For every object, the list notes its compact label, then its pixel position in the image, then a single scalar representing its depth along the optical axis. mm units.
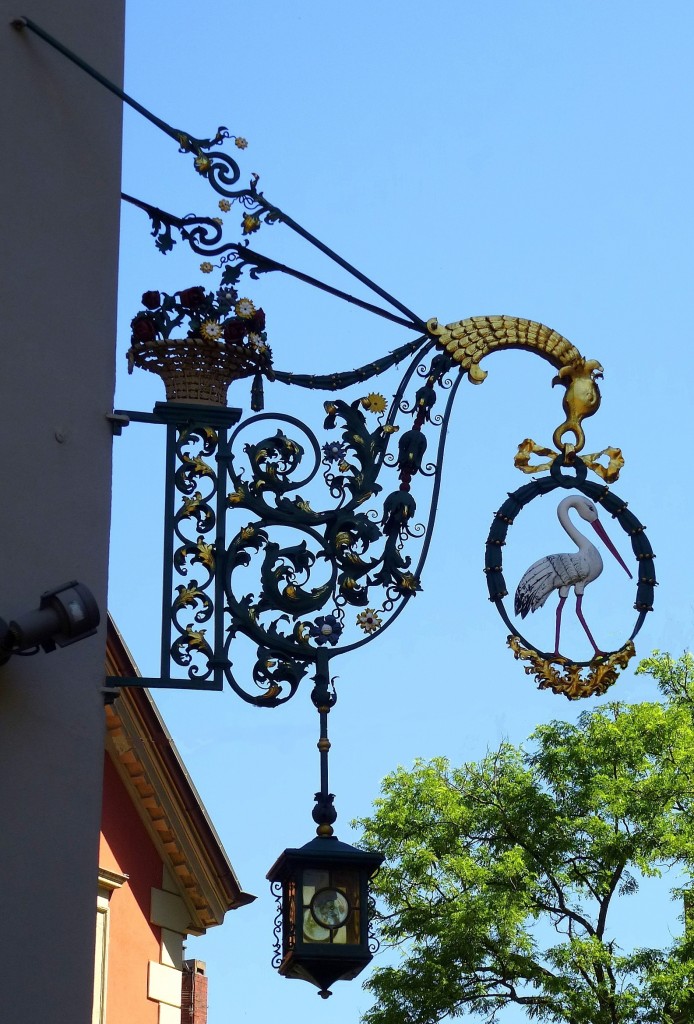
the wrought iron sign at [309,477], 12324
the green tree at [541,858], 34331
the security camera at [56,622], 10396
